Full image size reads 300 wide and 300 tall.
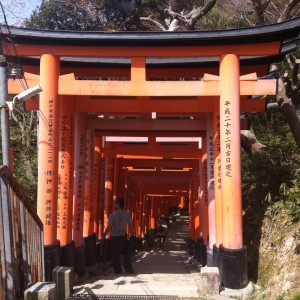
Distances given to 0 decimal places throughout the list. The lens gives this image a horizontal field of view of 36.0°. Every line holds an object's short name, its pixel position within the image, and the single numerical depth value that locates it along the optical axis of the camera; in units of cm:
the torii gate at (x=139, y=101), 733
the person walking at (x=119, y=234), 931
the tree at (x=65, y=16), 1631
